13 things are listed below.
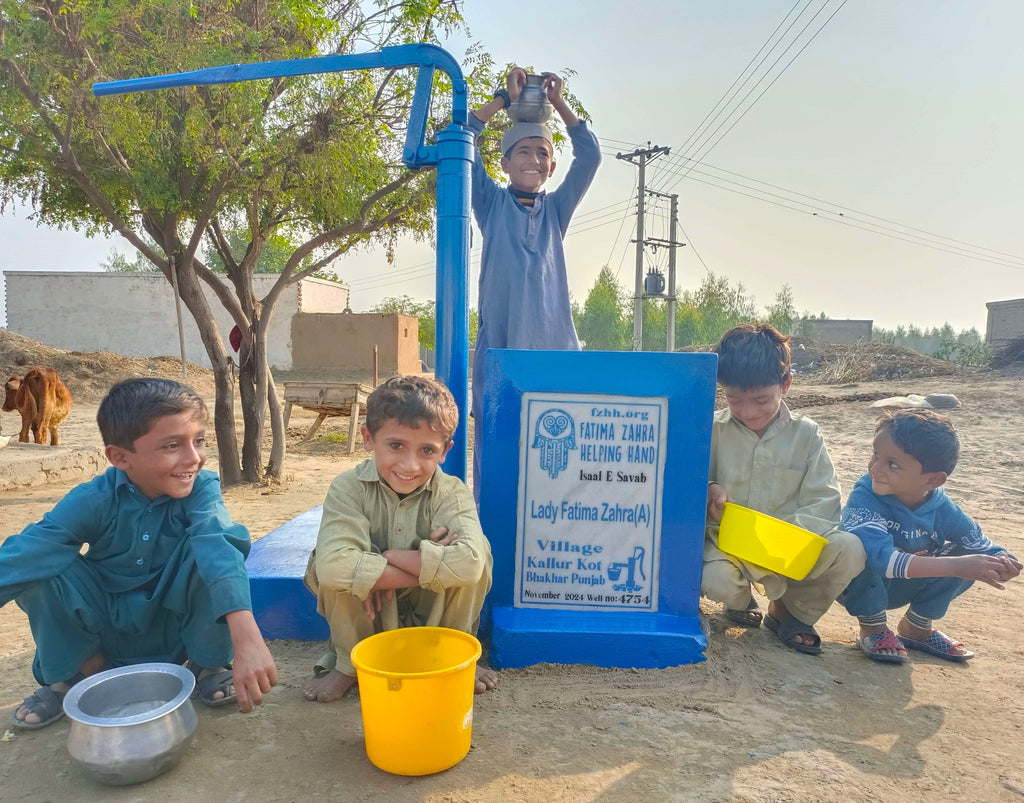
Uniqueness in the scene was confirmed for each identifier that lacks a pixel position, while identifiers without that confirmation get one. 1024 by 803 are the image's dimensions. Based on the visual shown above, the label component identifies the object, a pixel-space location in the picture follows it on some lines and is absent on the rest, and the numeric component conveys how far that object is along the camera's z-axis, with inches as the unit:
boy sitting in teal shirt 79.6
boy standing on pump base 119.0
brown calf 304.8
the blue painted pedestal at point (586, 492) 97.8
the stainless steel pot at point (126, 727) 66.4
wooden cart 376.5
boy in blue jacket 101.4
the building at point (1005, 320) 1016.9
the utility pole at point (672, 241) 1064.8
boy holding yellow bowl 103.0
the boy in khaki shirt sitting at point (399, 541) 80.7
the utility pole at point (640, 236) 967.6
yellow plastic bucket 67.5
